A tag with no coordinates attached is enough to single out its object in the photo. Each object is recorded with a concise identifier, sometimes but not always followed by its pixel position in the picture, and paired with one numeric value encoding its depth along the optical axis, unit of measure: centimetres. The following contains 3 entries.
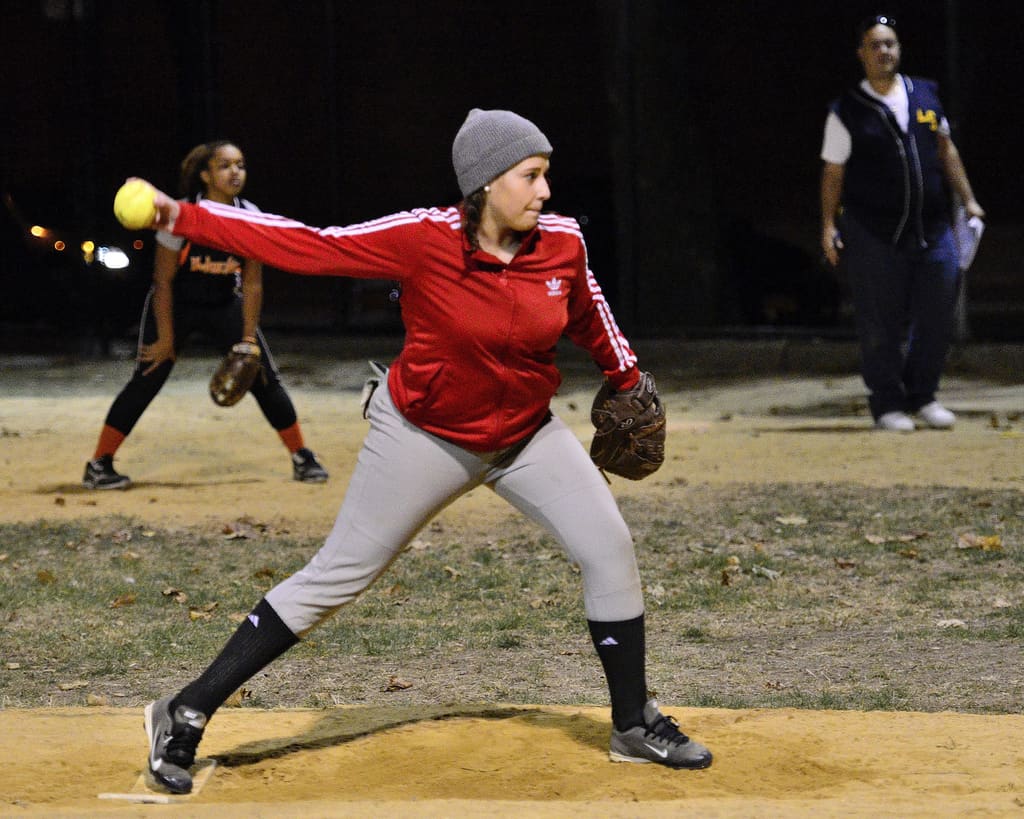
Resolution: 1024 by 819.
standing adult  2228
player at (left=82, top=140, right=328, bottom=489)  1923
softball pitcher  930
